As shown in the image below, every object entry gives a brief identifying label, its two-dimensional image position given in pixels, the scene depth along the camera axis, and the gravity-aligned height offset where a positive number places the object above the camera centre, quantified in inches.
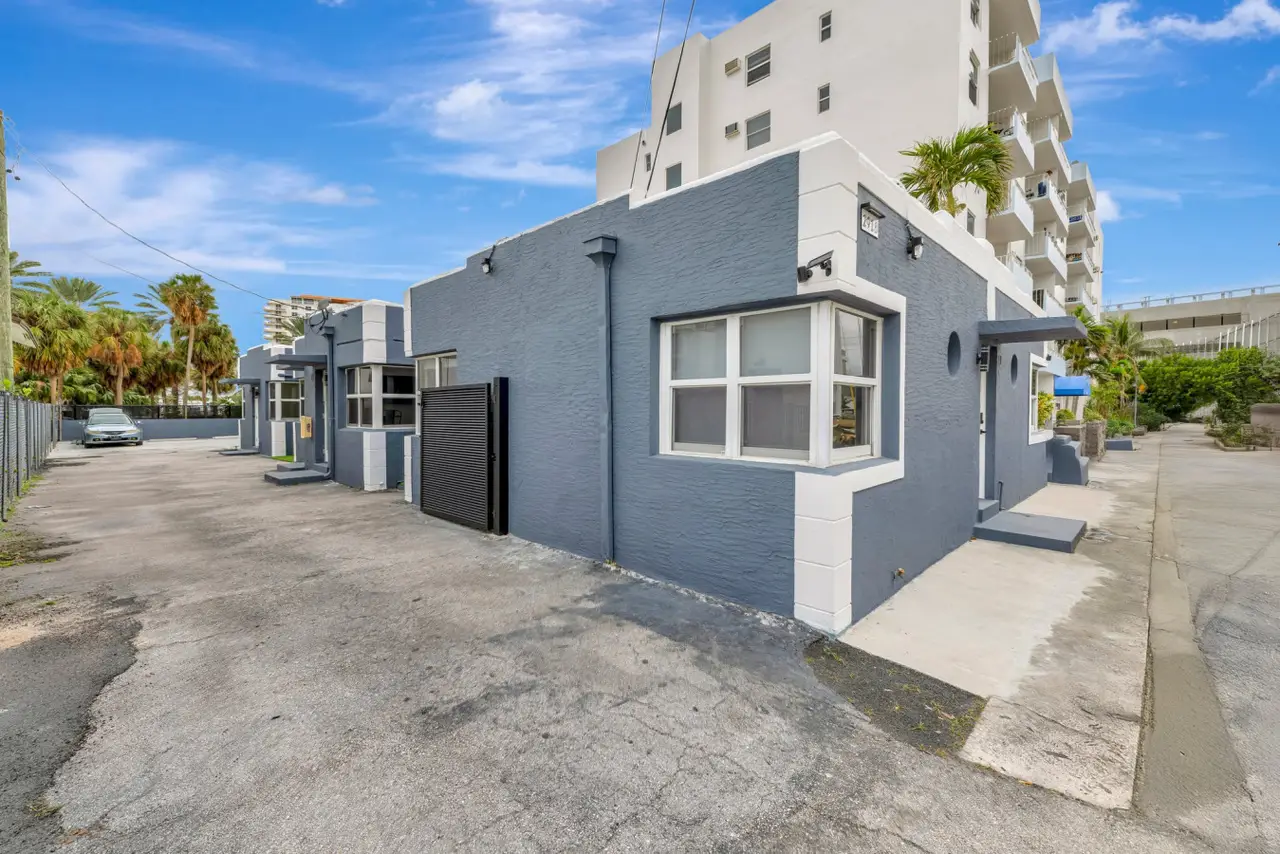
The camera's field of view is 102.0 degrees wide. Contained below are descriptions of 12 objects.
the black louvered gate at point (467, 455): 279.7 -24.9
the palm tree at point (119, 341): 1112.8 +159.5
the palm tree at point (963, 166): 313.0 +151.7
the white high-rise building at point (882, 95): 582.9 +423.7
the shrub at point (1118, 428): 936.9 -31.2
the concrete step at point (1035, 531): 251.4 -61.4
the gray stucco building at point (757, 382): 162.2 +11.6
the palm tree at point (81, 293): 1167.6 +275.4
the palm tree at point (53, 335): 912.3 +139.5
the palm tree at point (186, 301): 1182.9 +259.4
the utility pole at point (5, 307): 341.1 +73.1
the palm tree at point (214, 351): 1320.1 +160.1
